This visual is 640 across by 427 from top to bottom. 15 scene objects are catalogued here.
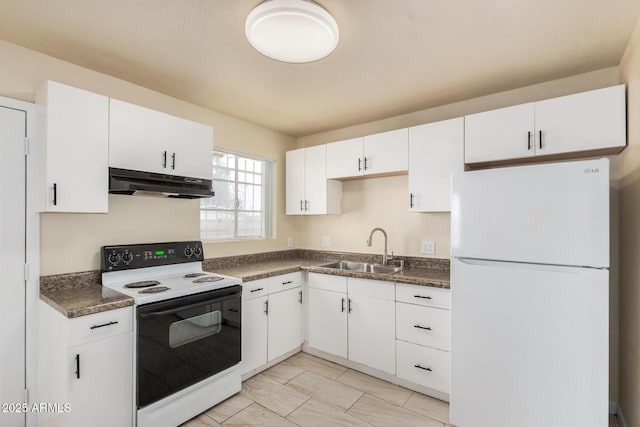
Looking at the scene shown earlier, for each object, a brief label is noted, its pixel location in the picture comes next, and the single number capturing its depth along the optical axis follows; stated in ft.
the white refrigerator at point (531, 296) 5.30
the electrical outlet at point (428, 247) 9.58
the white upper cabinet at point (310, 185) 10.96
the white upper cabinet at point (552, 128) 6.32
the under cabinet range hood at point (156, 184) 6.66
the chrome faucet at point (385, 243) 10.28
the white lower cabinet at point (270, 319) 8.56
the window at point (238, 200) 10.11
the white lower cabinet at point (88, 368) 5.30
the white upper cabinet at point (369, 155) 9.21
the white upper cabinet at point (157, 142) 6.81
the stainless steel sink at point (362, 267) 10.22
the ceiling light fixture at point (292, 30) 4.77
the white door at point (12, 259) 6.10
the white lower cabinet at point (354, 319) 8.48
